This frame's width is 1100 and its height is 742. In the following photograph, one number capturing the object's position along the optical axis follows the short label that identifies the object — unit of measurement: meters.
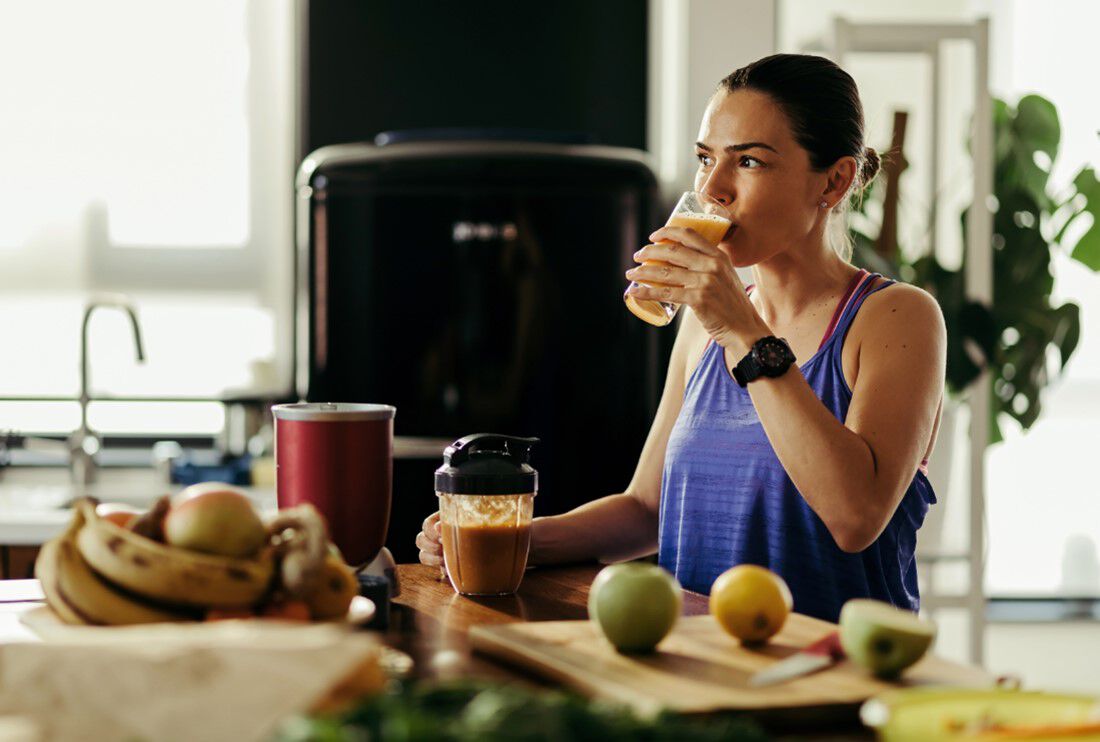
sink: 2.99
